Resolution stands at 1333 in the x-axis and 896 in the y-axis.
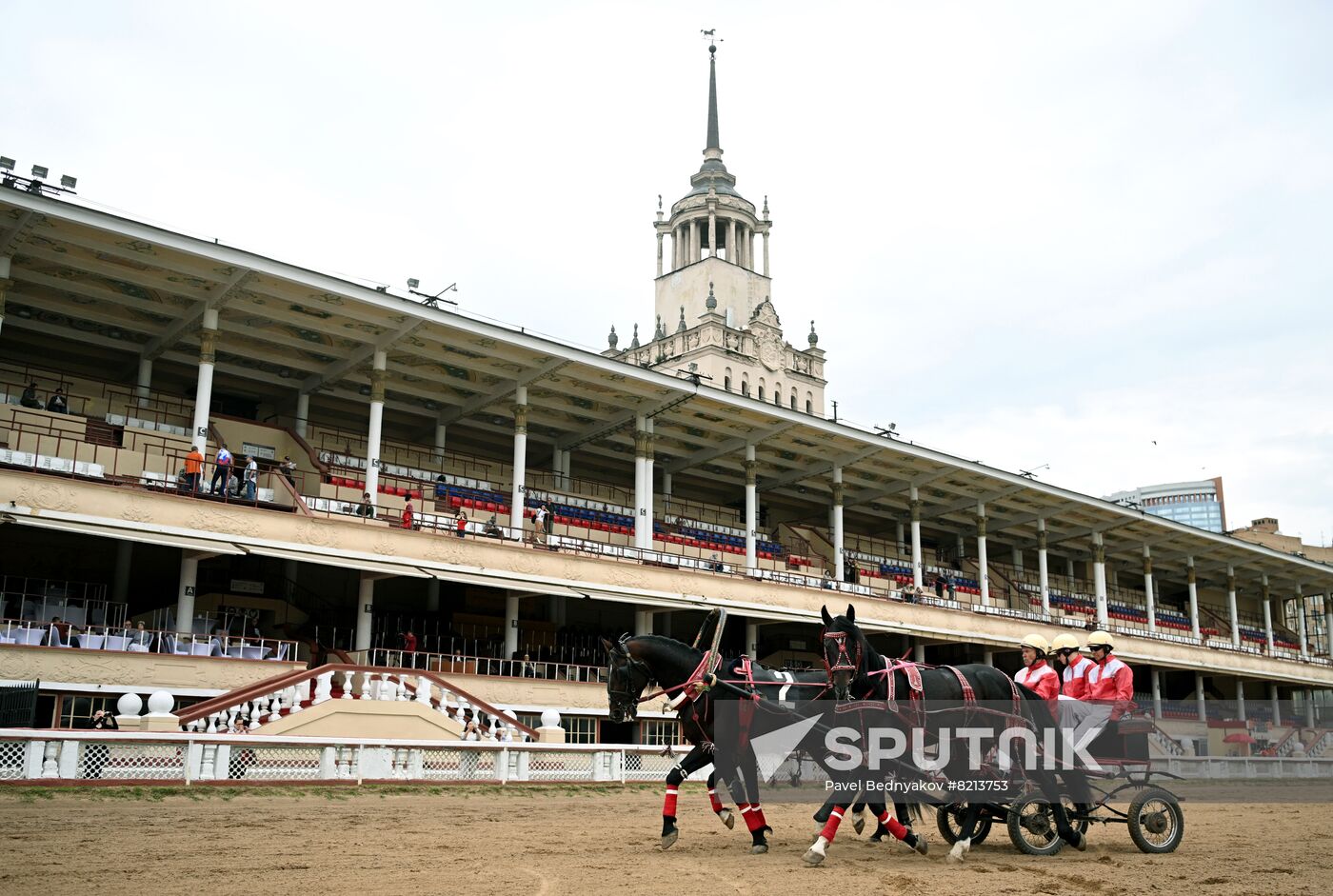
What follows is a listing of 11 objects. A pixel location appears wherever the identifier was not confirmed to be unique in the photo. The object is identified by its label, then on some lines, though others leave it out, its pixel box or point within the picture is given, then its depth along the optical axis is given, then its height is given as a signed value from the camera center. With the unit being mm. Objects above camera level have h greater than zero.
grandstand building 25250 +5730
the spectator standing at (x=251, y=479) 26891 +4825
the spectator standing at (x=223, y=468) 26531 +4965
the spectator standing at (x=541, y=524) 32878 +4810
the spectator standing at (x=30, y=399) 26766 +6490
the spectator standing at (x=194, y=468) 26000 +4877
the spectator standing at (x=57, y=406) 27422 +6494
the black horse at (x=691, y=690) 11266 +72
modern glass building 182625 +31927
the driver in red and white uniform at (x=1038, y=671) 11852 +309
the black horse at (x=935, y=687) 10188 +114
